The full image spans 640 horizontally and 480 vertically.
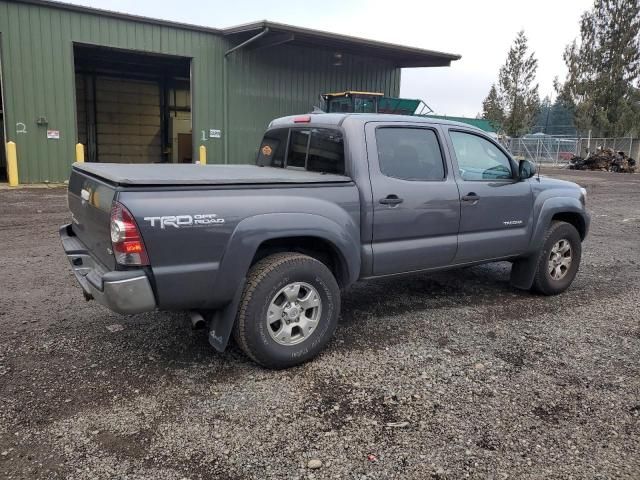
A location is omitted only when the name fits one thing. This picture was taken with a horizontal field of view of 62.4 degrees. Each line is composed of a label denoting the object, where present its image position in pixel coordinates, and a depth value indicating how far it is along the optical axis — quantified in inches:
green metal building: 593.3
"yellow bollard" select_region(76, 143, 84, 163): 619.7
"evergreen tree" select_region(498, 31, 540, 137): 1349.7
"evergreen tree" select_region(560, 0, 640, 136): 1355.8
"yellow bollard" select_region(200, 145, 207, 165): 712.4
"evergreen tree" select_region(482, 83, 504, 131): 1423.5
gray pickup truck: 126.1
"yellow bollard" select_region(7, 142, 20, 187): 580.4
